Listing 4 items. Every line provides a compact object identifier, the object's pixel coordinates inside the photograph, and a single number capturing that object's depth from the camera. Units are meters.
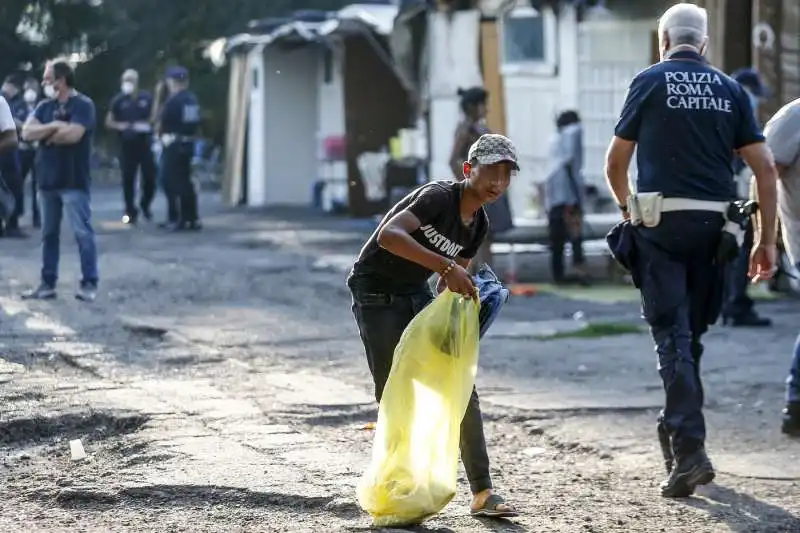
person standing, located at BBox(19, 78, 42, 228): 21.19
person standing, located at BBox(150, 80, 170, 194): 22.33
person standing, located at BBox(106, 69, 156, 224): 22.86
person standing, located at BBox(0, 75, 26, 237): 20.84
